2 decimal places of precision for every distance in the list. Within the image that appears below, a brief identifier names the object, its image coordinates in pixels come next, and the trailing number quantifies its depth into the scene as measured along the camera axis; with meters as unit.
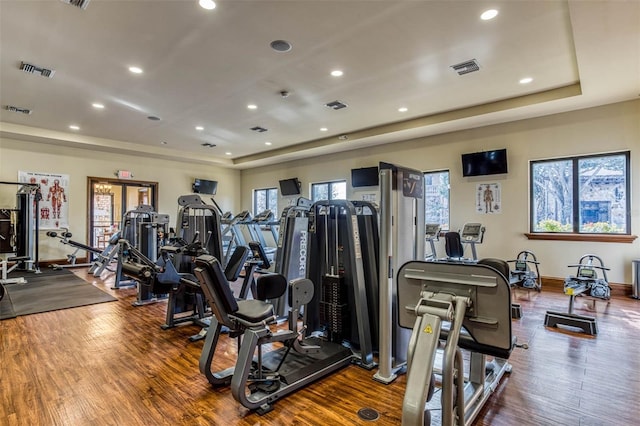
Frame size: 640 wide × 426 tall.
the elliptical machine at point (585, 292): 3.74
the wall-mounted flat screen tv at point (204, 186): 10.69
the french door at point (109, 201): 8.97
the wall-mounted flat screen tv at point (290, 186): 9.96
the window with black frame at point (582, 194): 5.41
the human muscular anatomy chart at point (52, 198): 8.12
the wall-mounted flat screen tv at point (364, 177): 8.18
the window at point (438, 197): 7.25
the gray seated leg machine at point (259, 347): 2.26
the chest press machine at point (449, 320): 1.55
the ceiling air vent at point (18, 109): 6.00
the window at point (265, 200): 11.04
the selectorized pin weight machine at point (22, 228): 7.20
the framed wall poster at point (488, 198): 6.49
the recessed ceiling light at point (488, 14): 3.16
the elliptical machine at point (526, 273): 5.63
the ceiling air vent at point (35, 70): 4.35
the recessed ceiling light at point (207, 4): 3.03
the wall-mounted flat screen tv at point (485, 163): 6.33
